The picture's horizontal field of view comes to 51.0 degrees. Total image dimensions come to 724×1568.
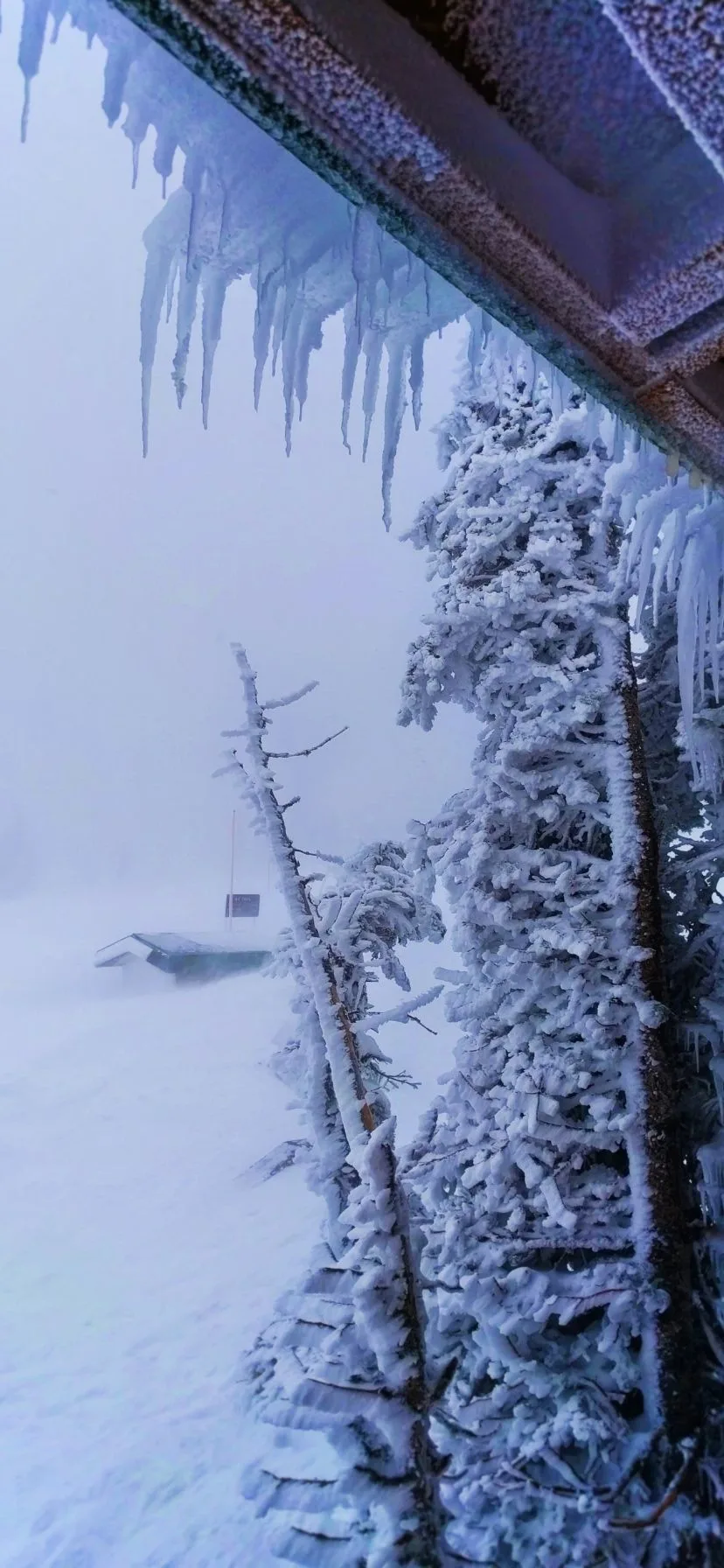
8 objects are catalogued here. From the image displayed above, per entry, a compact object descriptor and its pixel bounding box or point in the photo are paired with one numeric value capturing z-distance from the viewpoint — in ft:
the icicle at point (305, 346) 8.08
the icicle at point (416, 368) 7.92
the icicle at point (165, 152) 5.06
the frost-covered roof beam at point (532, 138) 3.16
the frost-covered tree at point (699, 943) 19.99
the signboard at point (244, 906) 130.21
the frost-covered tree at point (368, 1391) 11.73
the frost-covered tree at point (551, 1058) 18.34
